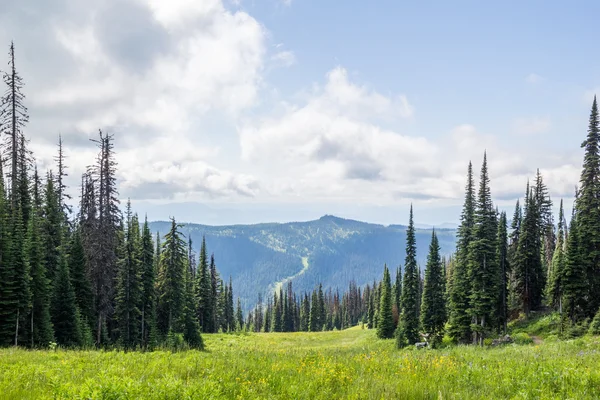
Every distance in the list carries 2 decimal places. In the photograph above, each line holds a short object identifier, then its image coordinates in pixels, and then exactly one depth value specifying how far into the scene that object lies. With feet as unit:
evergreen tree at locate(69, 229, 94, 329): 108.47
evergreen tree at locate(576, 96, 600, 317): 112.57
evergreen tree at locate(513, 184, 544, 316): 150.00
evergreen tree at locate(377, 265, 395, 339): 197.36
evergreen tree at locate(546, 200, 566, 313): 120.06
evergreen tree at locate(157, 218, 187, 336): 140.56
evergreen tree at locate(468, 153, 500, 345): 122.72
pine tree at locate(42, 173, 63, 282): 107.04
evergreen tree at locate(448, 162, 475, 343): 132.05
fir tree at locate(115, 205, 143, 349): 120.47
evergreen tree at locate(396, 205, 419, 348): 162.71
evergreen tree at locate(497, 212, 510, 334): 144.56
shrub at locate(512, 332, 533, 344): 109.64
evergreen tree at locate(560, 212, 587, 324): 112.68
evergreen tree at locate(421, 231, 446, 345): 162.50
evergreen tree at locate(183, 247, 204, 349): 132.17
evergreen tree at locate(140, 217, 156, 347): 130.21
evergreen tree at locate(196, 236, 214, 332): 217.56
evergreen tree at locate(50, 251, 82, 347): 95.04
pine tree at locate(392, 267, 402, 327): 260.01
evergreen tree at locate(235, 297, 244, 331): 395.20
